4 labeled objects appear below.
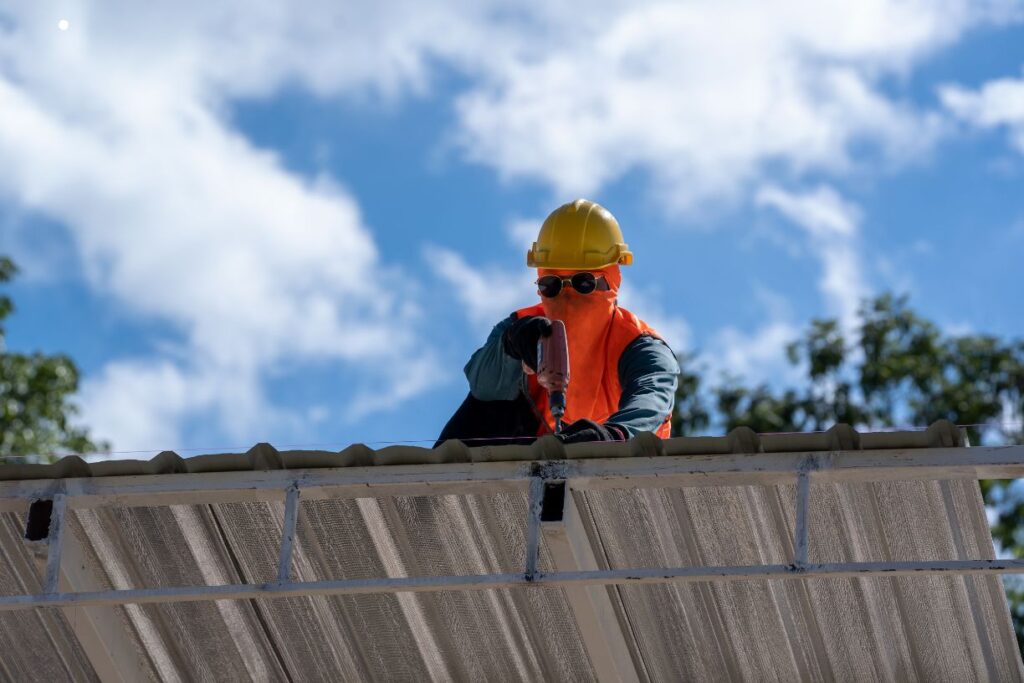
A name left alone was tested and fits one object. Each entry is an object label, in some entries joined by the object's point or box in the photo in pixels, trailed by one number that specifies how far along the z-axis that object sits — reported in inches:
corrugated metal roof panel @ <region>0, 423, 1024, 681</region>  494.9
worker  590.6
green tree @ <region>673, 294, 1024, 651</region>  1761.8
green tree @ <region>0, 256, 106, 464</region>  1660.9
